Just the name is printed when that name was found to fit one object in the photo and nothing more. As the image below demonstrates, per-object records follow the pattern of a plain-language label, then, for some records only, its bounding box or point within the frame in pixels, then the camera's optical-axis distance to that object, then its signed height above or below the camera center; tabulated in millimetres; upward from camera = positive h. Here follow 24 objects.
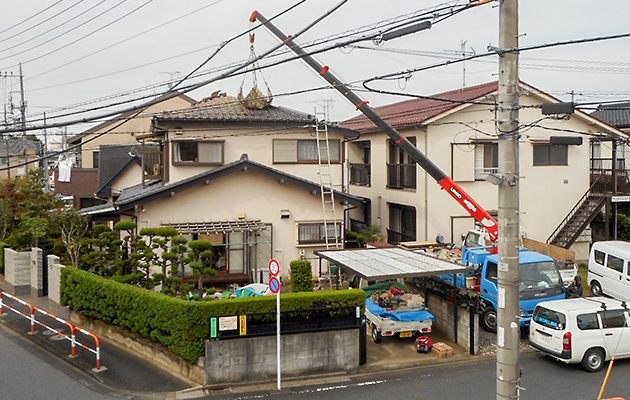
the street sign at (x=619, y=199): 22750 -237
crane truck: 14695 -1785
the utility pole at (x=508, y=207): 7812 -192
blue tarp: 13734 -3017
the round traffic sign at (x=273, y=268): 11648 -1552
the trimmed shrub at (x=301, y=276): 14070 -2081
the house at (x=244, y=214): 18469 -678
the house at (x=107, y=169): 28911 +1531
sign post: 11375 -2009
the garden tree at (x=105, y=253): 16141 -1722
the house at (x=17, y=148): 51094 +4576
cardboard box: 12930 -3677
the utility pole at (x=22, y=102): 38994 +6671
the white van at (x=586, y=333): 11961 -3062
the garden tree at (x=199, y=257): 14773 -1715
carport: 12922 -1802
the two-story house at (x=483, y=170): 22656 +856
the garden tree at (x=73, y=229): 18119 -1159
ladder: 19875 +186
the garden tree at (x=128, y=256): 15430 -1713
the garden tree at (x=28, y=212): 20291 -676
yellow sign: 11555 -2728
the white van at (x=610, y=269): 16875 -2428
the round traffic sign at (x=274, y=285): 11484 -1892
